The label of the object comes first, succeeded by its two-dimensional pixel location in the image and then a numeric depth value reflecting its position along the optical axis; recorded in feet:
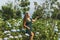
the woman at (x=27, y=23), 10.66
